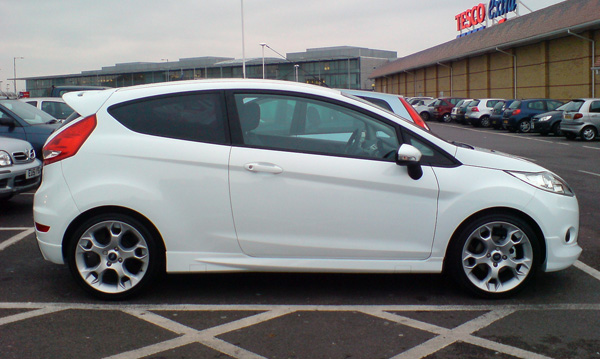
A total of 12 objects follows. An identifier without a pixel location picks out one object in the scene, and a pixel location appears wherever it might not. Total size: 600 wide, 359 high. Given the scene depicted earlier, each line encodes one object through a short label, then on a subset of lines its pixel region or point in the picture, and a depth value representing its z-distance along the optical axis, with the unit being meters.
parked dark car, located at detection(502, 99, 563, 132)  30.53
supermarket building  32.66
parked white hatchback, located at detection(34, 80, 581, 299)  4.94
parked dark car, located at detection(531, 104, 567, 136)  27.42
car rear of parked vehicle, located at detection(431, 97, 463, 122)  44.22
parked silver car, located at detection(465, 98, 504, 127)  37.00
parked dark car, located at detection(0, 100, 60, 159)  12.49
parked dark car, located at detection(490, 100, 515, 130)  33.16
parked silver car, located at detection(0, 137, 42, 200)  8.95
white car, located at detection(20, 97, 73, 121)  16.95
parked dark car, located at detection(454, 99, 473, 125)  39.57
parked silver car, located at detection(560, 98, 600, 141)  24.25
